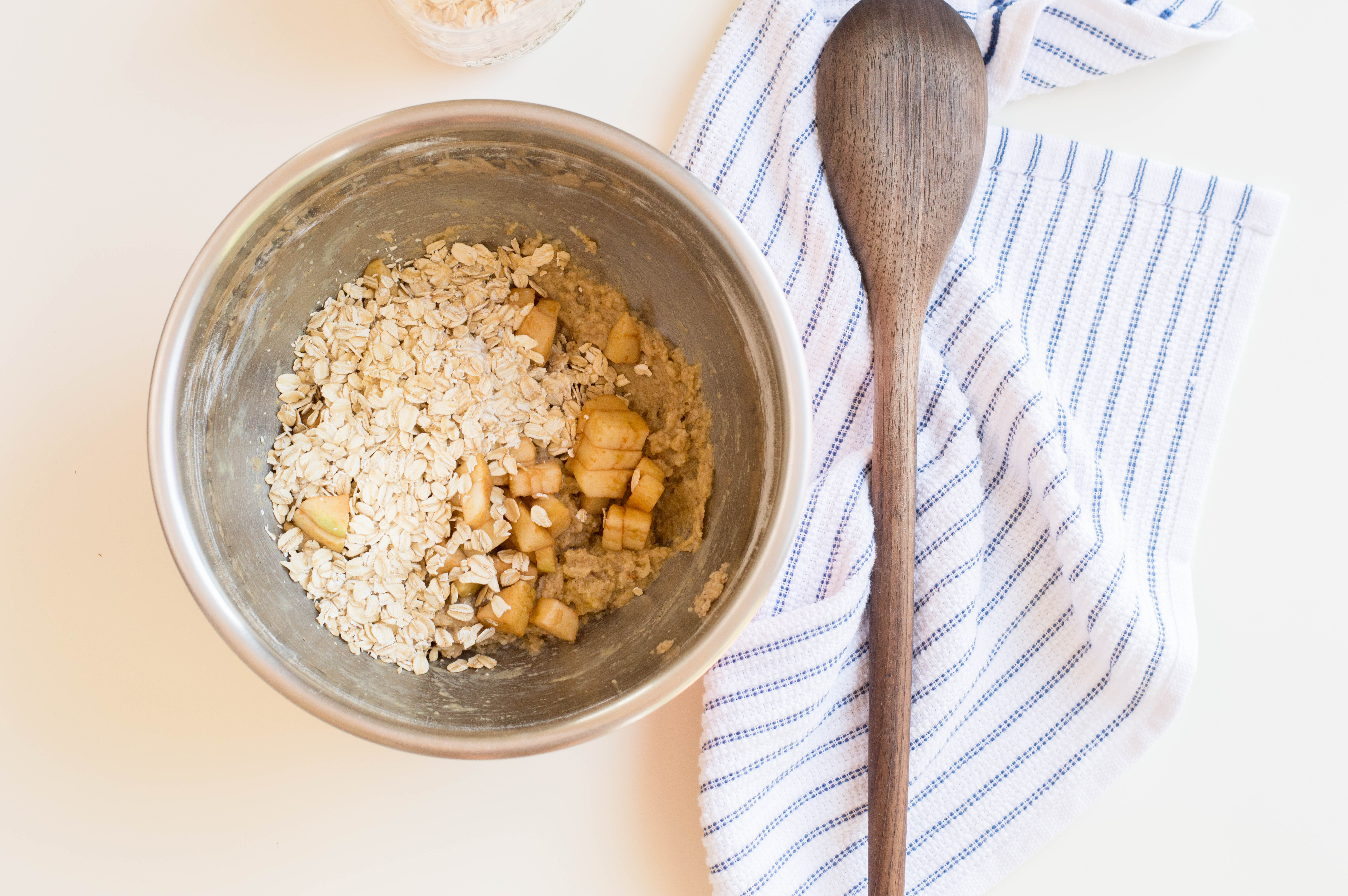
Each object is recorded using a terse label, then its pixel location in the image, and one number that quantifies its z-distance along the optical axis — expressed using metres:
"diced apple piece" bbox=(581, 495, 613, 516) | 0.92
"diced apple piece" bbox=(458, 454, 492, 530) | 0.88
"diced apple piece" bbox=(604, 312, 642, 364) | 0.92
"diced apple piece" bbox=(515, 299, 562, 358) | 0.92
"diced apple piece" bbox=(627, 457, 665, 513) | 0.90
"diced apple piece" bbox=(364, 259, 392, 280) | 0.90
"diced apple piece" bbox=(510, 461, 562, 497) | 0.90
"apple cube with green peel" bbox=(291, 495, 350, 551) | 0.85
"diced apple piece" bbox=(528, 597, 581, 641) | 0.88
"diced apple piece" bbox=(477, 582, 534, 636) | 0.89
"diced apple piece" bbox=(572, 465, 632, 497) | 0.90
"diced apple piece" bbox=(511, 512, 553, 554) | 0.90
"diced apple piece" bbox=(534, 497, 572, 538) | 0.90
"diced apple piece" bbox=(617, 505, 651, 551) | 0.90
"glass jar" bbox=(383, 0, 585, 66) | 0.85
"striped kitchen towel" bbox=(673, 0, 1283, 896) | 0.91
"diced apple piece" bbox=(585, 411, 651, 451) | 0.89
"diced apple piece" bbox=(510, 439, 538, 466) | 0.91
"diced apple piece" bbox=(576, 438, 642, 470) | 0.89
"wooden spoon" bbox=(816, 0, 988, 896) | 0.88
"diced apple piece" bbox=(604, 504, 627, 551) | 0.90
